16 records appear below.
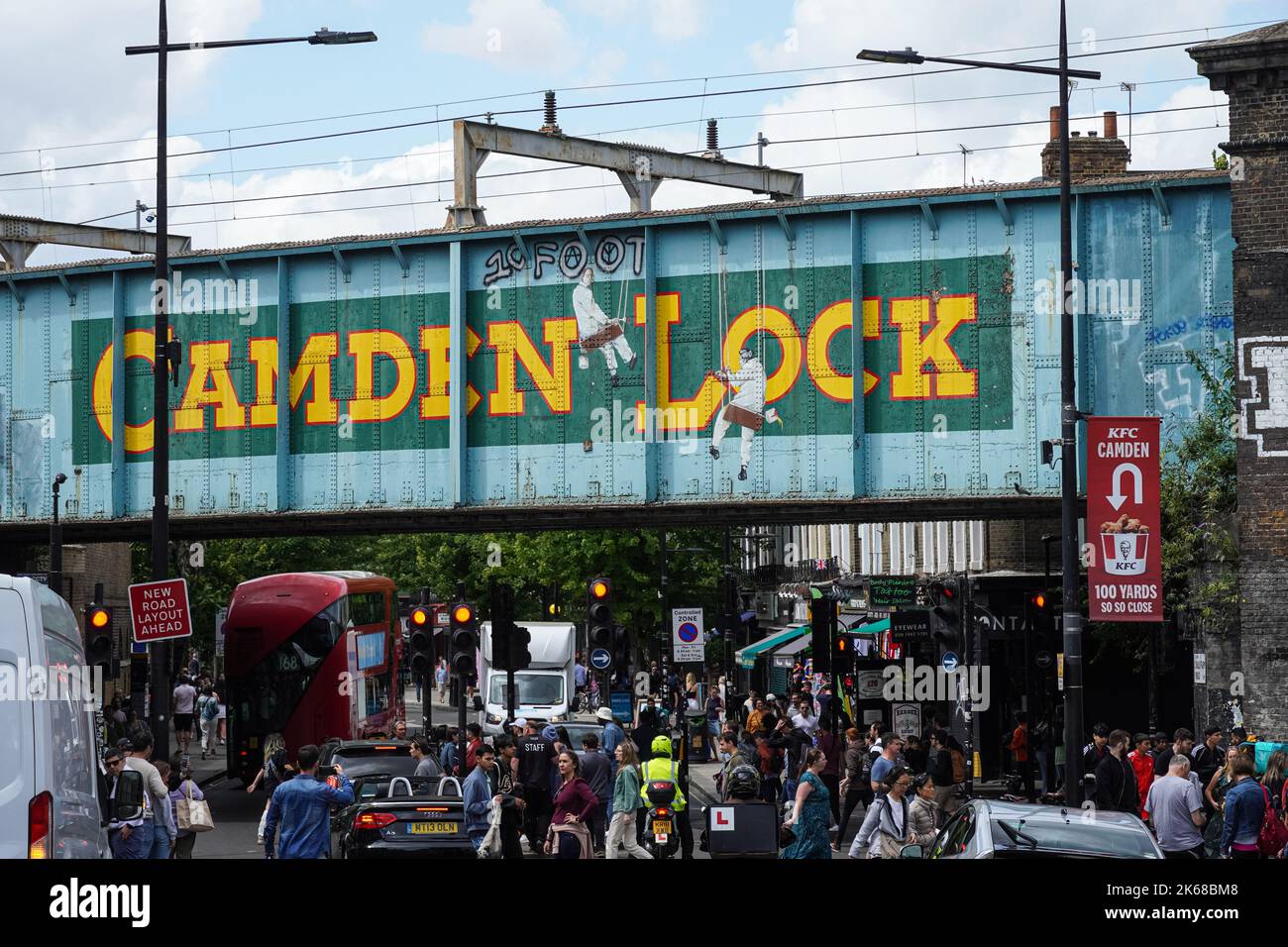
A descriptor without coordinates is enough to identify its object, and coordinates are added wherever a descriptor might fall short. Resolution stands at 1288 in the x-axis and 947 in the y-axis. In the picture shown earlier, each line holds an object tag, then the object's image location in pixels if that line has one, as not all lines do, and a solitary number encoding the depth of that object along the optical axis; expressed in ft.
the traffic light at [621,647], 99.86
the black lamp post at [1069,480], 74.08
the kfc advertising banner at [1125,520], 76.07
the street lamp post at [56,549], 100.99
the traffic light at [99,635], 92.79
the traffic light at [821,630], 101.19
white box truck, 147.33
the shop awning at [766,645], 151.12
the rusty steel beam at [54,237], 129.59
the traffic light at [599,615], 90.94
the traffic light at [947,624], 97.04
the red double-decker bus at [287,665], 110.63
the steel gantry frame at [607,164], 104.94
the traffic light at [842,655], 104.27
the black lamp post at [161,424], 75.97
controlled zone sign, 114.11
